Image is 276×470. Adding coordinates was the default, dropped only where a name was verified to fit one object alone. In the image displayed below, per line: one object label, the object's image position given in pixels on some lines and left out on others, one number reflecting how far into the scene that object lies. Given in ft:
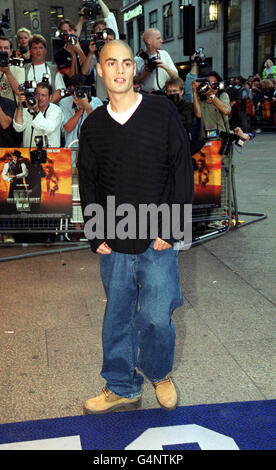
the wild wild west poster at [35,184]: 20.10
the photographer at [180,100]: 21.84
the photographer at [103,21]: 23.50
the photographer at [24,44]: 25.27
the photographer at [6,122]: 21.68
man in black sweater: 8.70
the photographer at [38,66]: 23.24
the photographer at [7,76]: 22.62
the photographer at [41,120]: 20.97
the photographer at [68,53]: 23.20
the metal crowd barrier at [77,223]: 20.79
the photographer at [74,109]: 20.96
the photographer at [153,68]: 23.50
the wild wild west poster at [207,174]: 21.59
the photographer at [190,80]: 25.68
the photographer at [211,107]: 22.58
